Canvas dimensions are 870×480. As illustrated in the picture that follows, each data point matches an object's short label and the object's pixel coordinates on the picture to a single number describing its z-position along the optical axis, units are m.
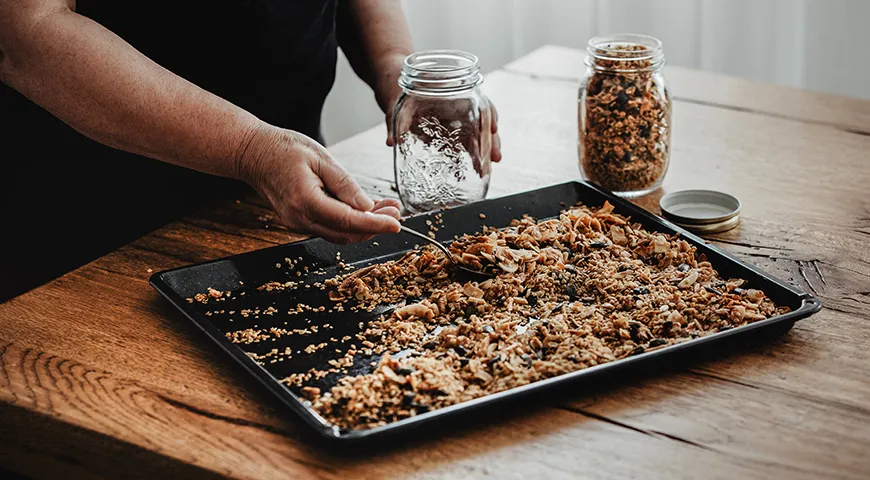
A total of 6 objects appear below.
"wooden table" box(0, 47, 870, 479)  0.91
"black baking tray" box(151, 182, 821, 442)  0.99
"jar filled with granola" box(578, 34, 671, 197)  1.45
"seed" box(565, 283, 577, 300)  1.20
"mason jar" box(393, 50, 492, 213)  1.41
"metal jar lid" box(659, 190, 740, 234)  1.40
